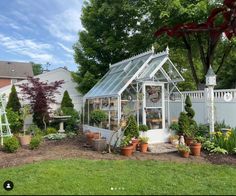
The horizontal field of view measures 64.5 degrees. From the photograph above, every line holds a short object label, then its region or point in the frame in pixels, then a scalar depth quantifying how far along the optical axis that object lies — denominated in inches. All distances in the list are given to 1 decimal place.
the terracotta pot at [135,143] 238.5
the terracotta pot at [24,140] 287.5
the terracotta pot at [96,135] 277.7
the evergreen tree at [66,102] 459.3
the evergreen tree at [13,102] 429.1
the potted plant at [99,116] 292.4
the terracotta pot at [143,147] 246.1
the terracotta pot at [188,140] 252.4
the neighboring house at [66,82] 501.7
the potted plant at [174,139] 269.1
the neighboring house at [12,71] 1001.7
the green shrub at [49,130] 363.8
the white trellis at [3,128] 276.1
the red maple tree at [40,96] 378.4
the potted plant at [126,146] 227.5
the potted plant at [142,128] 263.5
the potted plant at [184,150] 223.0
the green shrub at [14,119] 367.2
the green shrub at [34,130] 355.0
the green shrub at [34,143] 251.2
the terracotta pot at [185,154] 223.2
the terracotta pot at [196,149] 229.5
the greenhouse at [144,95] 271.4
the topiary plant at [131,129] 249.2
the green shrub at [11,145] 238.7
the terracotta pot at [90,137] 273.3
